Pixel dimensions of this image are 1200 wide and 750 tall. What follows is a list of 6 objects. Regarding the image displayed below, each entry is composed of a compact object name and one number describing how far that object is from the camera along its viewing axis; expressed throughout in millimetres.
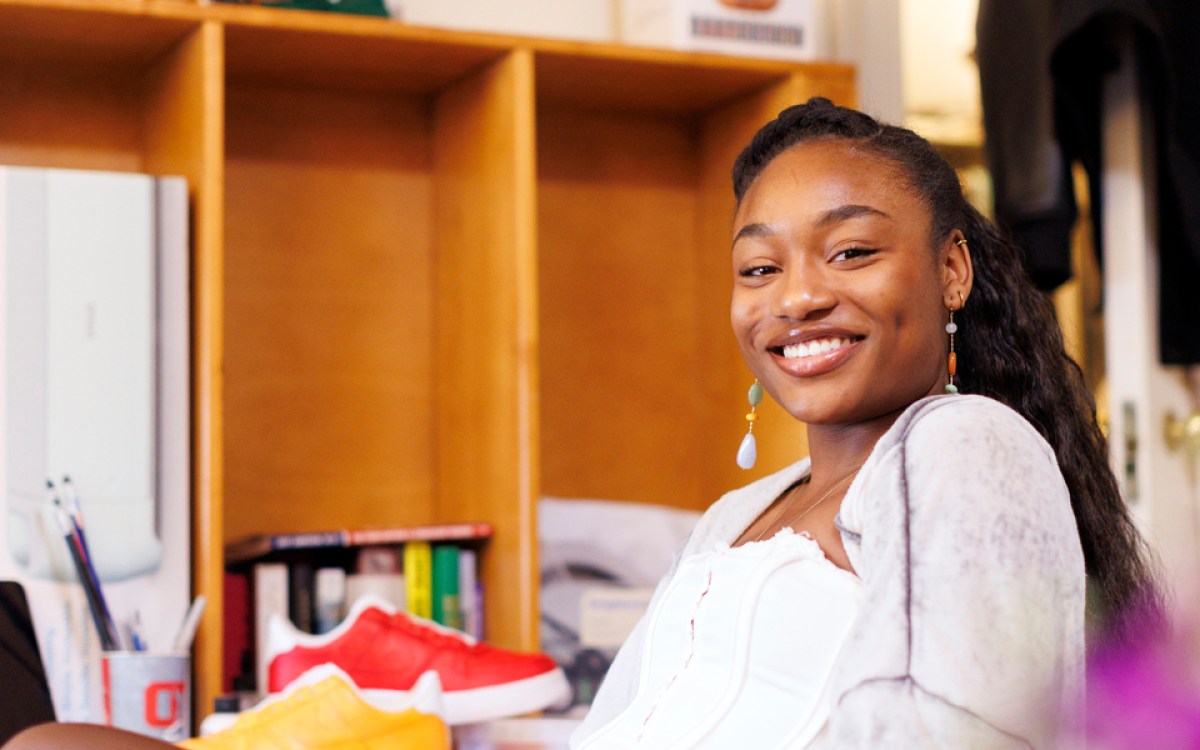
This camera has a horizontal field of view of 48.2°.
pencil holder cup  1553
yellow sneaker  1199
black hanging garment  1878
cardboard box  1995
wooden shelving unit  1834
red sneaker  1532
